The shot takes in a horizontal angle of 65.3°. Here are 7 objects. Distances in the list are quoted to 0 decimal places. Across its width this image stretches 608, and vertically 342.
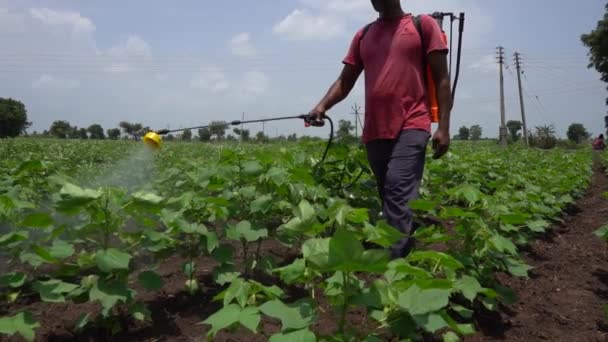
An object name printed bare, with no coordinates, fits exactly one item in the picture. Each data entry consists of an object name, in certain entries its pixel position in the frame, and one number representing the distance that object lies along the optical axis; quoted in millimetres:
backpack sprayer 2938
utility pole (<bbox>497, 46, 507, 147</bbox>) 35656
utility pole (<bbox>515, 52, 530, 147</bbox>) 40981
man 2797
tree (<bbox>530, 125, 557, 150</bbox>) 40812
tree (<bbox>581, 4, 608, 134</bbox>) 32656
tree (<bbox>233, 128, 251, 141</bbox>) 57634
